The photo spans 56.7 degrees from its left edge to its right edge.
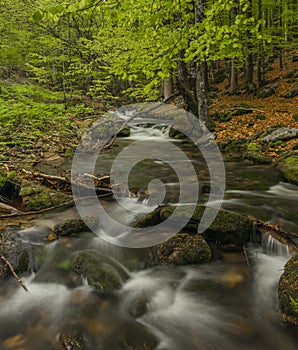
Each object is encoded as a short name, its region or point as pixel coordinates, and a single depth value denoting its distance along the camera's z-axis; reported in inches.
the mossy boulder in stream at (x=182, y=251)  147.5
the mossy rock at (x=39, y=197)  197.6
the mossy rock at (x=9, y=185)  217.2
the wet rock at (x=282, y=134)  349.9
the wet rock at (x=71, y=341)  105.0
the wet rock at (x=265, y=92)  612.5
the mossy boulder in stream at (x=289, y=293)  110.3
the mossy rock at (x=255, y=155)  312.1
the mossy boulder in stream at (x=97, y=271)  134.3
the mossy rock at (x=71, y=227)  172.6
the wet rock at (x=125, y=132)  512.4
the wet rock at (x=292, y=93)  556.1
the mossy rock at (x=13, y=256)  138.0
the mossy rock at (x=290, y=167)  255.4
